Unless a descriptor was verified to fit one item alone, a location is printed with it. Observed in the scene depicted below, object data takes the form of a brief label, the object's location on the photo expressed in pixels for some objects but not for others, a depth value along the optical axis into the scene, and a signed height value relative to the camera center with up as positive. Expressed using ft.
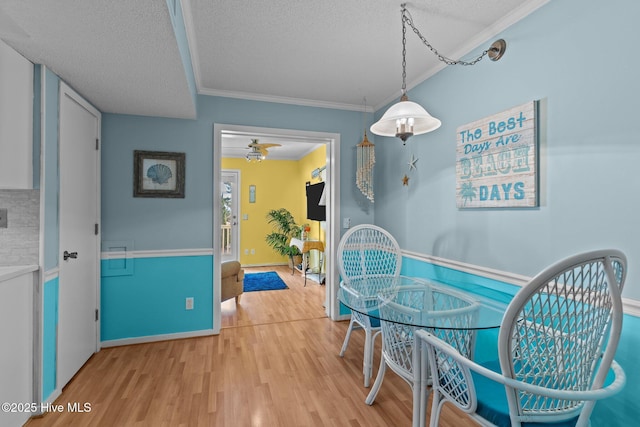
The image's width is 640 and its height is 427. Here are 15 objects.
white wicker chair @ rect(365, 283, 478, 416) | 4.72 -1.63
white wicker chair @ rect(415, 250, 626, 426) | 3.08 -1.50
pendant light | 5.32 +1.72
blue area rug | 16.28 -3.87
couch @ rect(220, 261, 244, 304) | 12.29 -2.73
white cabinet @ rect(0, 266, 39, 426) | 5.39 -2.41
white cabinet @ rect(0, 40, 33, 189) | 5.55 +1.68
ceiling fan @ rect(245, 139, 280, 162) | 14.98 +3.04
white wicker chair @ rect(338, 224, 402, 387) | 8.50 -1.16
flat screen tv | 16.91 +0.60
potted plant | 20.93 -1.47
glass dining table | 4.67 -1.62
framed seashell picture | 9.50 +1.16
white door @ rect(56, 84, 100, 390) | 7.11 -0.56
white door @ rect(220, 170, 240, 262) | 21.98 -0.21
